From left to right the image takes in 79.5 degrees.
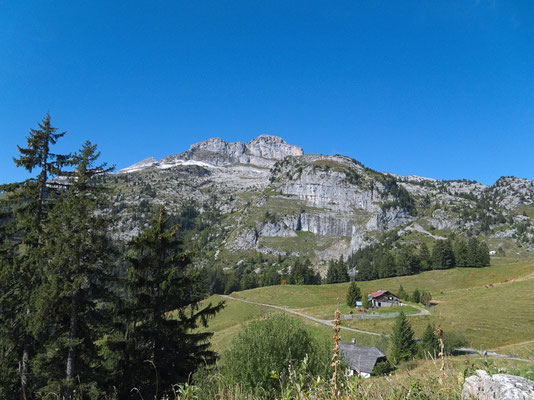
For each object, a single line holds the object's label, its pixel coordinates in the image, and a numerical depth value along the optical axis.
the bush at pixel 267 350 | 20.41
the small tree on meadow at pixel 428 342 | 39.16
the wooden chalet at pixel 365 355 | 41.20
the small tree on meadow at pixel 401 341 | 43.34
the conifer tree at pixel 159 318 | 18.53
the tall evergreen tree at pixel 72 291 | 16.16
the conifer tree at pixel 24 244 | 17.22
